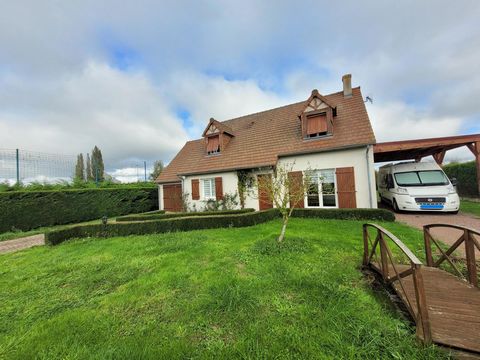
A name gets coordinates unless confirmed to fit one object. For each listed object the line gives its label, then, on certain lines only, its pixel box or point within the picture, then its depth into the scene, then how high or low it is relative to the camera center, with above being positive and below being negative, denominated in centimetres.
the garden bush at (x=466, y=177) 1352 -17
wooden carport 1017 +168
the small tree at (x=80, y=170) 1562 +246
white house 1014 +187
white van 895 -53
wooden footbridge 203 -160
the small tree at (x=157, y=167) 3410 +454
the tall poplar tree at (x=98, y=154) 3170 +679
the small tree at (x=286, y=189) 584 -12
